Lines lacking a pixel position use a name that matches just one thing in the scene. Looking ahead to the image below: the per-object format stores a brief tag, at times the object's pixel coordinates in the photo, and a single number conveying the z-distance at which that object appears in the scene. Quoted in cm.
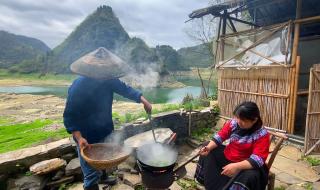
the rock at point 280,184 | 329
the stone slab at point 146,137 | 390
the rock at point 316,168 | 380
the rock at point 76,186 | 309
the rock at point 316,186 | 316
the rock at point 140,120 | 467
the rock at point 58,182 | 316
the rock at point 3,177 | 302
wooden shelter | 462
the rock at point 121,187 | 303
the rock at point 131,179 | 319
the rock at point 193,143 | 516
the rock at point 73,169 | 321
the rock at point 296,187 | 314
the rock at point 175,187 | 312
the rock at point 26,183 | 298
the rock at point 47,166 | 307
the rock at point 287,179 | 344
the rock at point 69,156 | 342
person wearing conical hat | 225
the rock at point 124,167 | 357
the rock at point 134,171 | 353
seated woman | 208
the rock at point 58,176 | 321
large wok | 238
